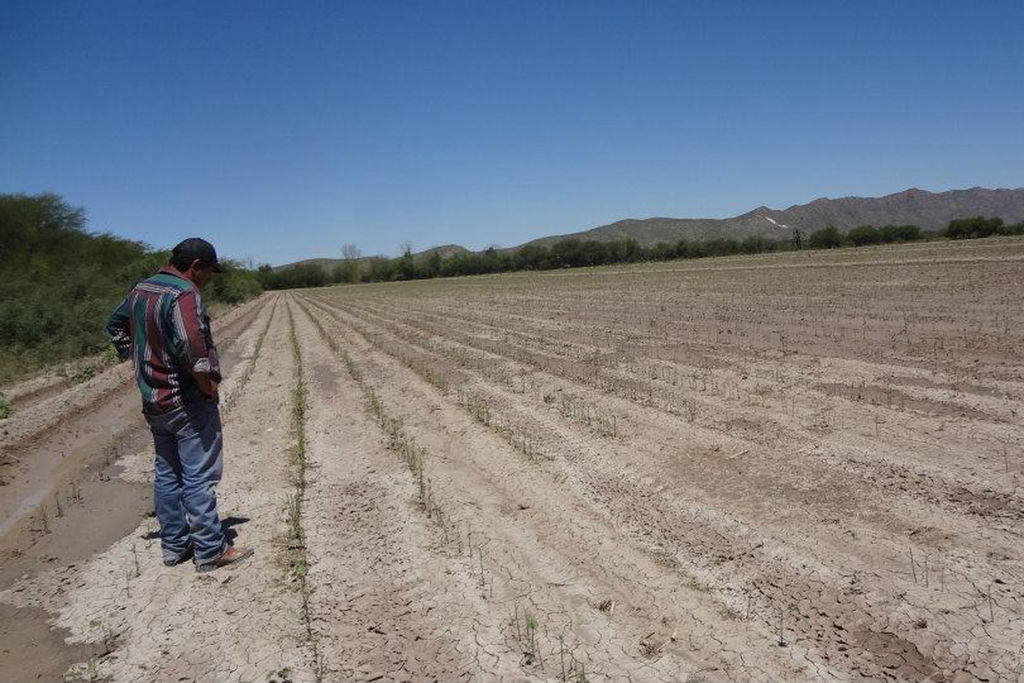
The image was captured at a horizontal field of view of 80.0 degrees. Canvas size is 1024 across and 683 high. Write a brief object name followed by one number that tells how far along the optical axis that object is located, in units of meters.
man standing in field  3.86
